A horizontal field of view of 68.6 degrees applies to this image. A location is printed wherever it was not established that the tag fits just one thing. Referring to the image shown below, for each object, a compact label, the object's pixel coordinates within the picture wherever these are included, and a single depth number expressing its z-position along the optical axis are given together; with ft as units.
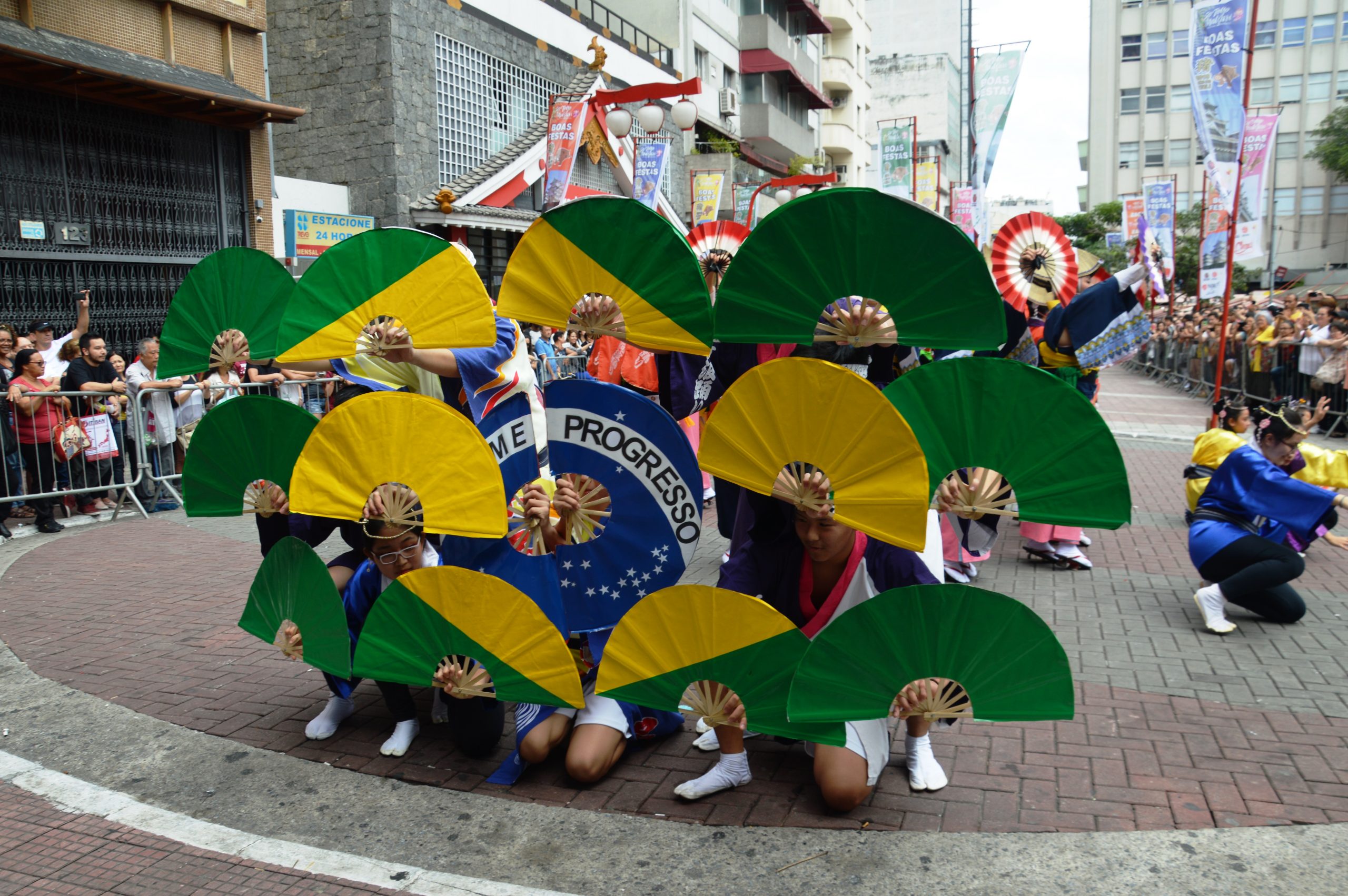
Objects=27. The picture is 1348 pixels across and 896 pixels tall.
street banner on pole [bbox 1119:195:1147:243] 85.92
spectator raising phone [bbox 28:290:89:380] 31.24
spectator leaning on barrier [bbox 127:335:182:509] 32.01
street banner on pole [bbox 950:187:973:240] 67.67
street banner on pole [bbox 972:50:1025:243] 62.08
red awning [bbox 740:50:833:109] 116.16
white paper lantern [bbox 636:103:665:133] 43.04
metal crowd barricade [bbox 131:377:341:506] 31.86
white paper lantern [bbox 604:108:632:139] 41.60
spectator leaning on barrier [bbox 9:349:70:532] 28.53
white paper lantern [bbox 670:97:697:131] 43.88
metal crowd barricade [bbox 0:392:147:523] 28.27
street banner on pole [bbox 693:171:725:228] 68.54
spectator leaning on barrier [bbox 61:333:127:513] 30.32
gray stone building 53.93
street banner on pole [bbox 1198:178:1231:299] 54.60
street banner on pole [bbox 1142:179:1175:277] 74.13
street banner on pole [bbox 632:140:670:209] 48.98
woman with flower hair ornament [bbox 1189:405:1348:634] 18.52
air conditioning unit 106.63
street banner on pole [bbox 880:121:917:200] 76.74
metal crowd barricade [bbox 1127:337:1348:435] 46.09
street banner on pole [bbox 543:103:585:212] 41.86
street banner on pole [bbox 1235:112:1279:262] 53.21
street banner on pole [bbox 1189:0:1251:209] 35.55
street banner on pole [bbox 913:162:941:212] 85.76
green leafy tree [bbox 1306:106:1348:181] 159.74
